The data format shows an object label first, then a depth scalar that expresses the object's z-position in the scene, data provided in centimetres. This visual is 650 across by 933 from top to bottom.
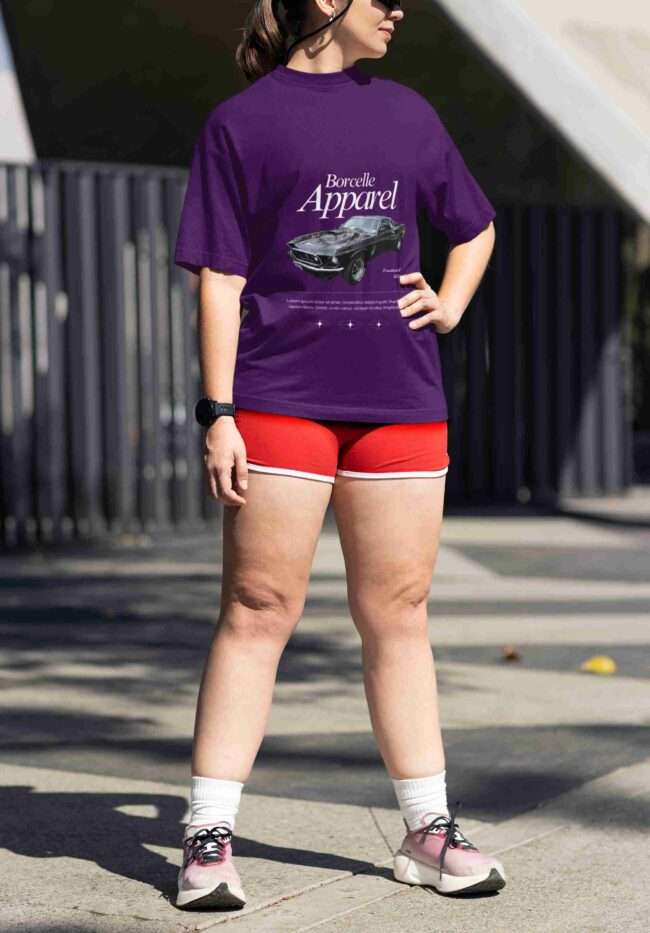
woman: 650
